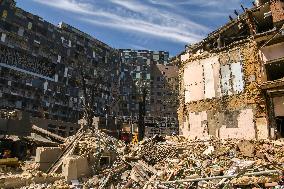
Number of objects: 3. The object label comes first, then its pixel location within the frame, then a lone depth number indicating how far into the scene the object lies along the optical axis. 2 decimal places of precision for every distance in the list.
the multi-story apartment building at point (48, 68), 55.00
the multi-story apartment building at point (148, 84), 84.38
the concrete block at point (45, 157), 17.59
